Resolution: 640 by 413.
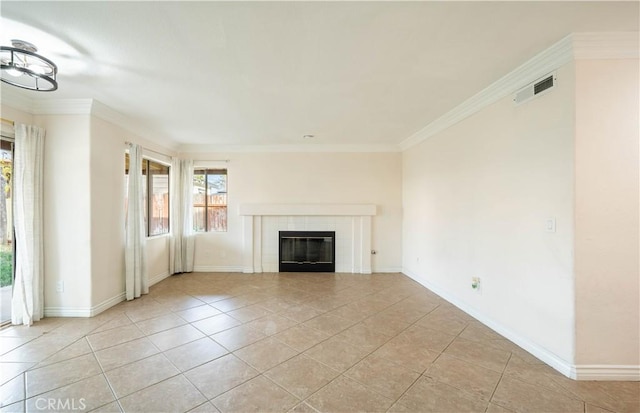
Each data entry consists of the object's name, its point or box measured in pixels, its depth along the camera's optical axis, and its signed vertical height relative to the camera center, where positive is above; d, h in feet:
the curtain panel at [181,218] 15.15 -0.75
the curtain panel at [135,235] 11.16 -1.34
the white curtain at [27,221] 8.65 -0.55
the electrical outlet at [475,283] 9.27 -2.92
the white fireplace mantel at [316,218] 15.83 -1.32
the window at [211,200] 16.39 +0.38
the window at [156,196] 13.58 +0.54
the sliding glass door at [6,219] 8.71 -0.46
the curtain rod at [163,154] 11.49 +2.96
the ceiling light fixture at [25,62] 5.53 +3.44
